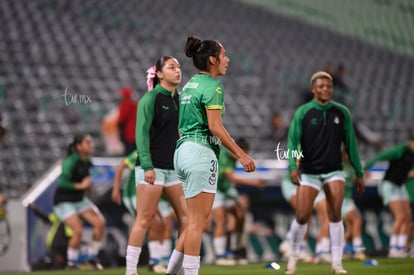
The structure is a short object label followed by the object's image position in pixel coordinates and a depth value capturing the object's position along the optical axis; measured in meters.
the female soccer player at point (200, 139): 8.36
